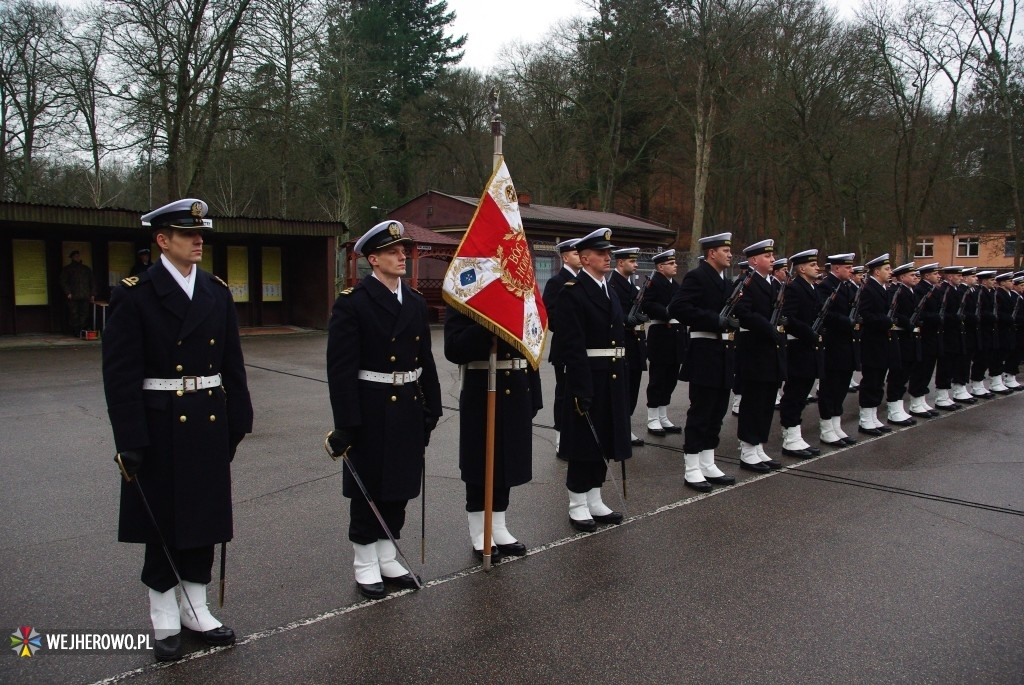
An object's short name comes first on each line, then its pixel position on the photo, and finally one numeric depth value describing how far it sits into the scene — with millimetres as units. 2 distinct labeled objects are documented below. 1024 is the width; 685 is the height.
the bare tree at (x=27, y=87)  25312
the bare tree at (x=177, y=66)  19359
